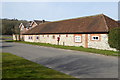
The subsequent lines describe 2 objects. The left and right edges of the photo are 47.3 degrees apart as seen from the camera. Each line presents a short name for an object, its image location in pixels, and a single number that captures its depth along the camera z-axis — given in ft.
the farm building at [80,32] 66.74
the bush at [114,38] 55.45
